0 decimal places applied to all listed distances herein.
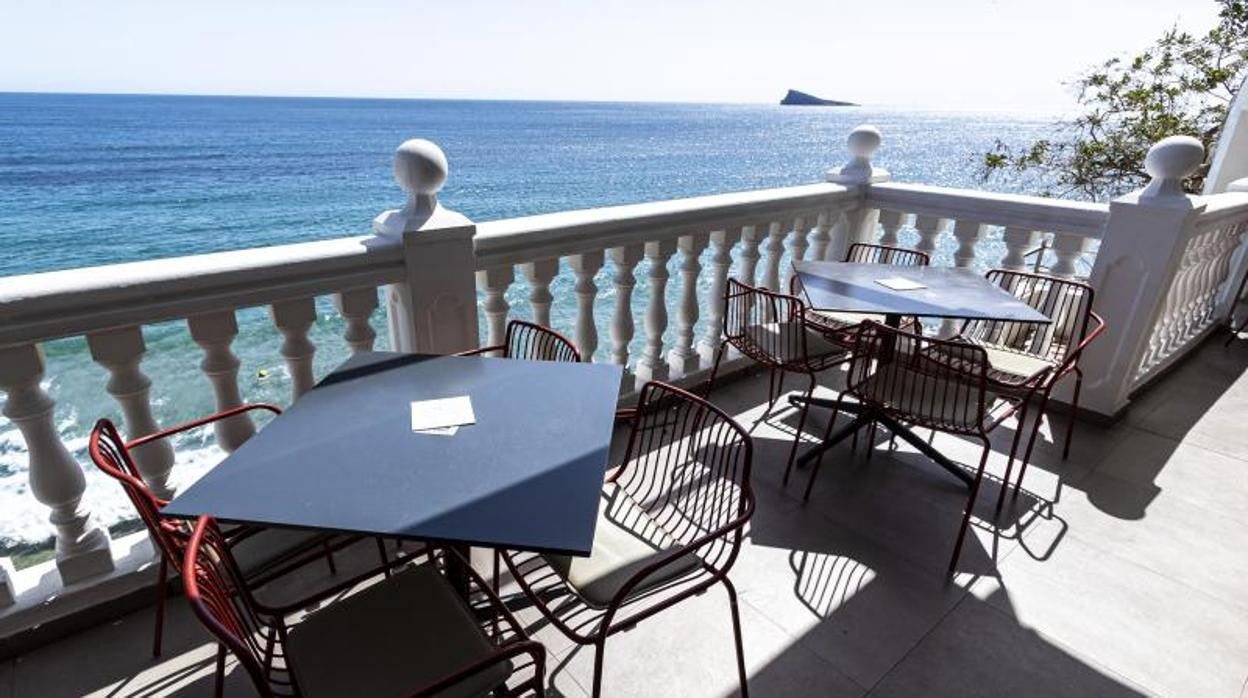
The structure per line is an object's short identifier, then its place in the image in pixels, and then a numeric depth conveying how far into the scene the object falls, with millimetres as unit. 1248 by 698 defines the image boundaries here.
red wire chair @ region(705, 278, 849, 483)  2844
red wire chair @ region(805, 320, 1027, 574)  2268
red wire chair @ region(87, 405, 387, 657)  1312
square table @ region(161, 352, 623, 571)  1133
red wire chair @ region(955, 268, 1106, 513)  2922
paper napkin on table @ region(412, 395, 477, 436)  1468
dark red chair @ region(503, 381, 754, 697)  1376
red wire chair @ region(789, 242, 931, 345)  3080
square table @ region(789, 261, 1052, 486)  2498
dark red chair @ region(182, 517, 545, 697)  1121
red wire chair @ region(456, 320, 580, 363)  2244
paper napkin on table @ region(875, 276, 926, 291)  2826
